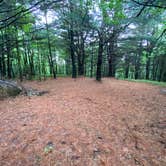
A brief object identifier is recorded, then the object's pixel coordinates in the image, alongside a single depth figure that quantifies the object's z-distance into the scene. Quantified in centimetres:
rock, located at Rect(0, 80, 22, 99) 623
